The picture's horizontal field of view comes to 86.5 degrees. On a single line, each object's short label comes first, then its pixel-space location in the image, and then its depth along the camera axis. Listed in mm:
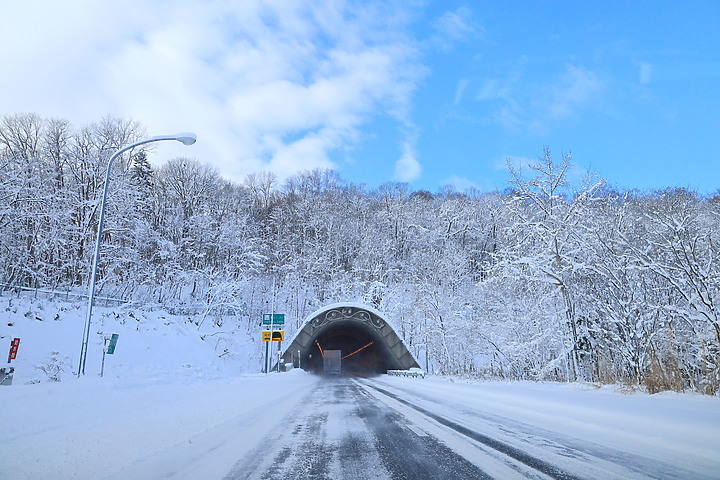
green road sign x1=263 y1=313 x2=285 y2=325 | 26156
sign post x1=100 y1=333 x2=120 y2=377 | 12144
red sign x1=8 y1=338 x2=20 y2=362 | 10916
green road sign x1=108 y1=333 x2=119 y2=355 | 12144
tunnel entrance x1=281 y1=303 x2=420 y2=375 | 32750
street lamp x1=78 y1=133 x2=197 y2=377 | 11211
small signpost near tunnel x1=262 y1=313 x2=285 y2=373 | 26188
